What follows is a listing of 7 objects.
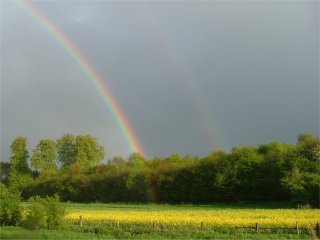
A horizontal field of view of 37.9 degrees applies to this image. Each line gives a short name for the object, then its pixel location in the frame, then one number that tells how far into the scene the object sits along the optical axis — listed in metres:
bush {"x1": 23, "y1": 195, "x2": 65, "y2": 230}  27.31
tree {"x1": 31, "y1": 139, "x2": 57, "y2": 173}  117.06
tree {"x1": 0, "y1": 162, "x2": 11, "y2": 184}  126.00
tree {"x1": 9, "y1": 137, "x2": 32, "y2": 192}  115.75
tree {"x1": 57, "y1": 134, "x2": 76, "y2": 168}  120.12
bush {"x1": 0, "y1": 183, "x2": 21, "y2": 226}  30.69
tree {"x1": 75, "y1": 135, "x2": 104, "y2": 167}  119.12
